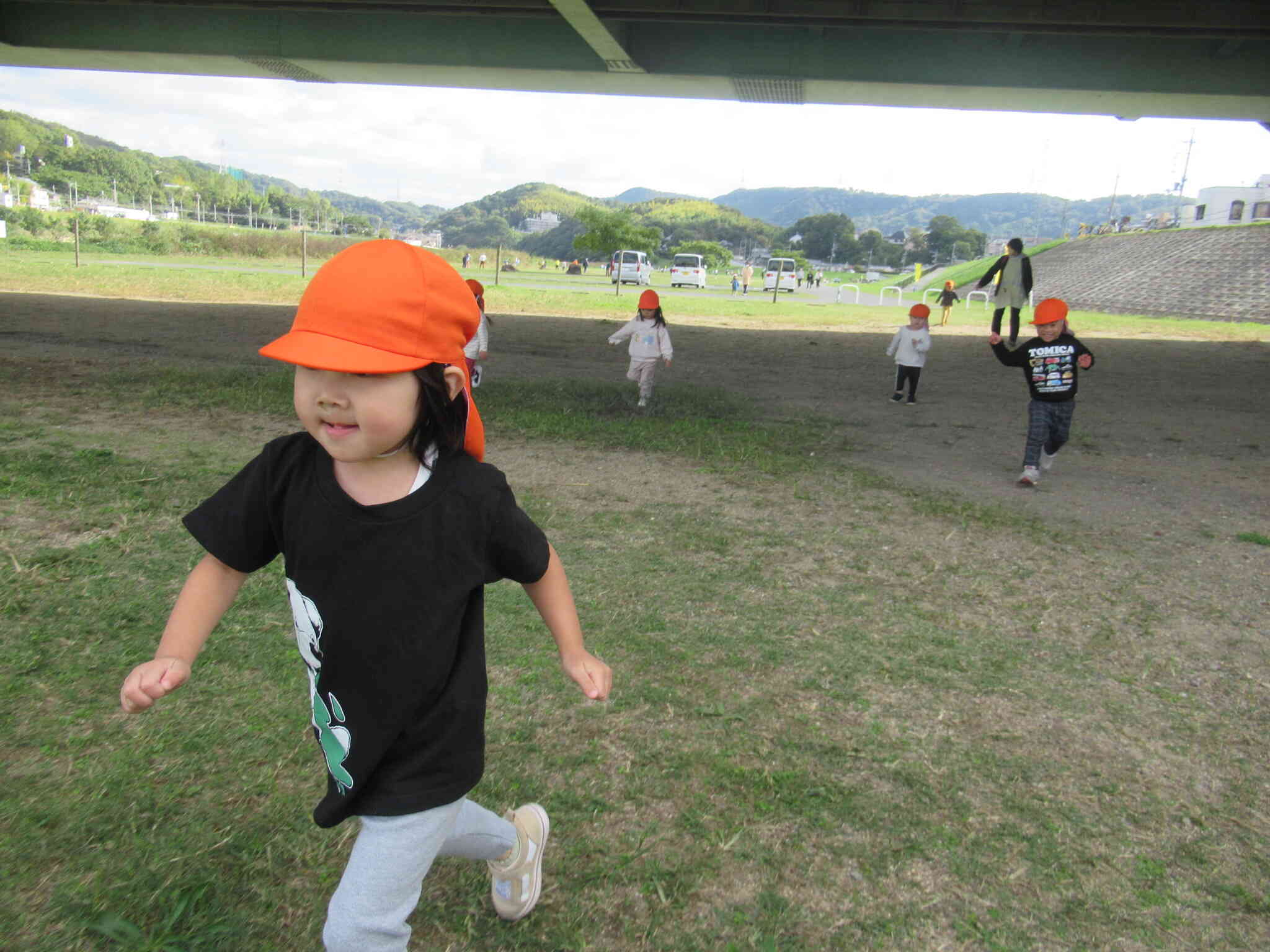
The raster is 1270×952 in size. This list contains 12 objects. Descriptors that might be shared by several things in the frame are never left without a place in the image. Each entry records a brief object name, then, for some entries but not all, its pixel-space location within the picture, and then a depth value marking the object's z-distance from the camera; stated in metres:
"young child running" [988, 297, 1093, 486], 7.42
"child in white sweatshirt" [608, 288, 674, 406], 10.21
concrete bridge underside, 14.08
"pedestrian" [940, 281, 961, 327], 27.99
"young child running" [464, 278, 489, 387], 9.95
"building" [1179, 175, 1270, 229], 94.75
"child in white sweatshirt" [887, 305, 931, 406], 11.40
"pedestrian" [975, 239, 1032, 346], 14.48
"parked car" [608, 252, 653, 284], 45.50
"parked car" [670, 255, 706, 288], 46.62
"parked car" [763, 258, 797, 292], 46.78
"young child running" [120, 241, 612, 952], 1.74
